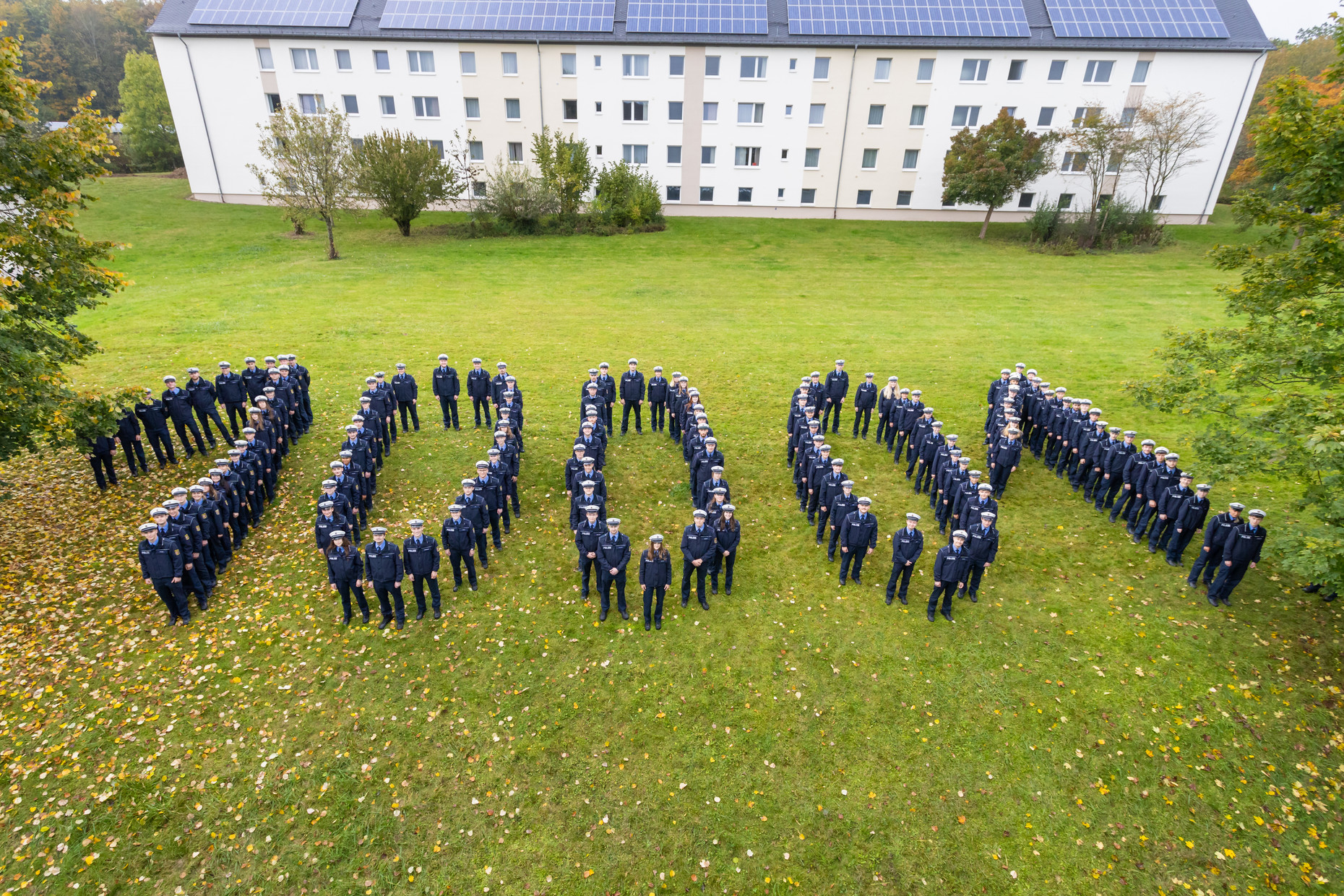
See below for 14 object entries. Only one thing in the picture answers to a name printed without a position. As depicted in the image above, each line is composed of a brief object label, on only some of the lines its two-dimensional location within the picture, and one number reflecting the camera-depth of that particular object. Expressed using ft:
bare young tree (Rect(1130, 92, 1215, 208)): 137.49
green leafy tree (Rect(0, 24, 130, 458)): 36.06
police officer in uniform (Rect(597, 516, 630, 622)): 38.78
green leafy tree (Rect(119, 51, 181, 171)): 193.36
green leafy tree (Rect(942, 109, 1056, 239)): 137.28
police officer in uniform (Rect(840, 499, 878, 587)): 41.83
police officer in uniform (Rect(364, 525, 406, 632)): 37.68
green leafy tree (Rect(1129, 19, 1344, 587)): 31.40
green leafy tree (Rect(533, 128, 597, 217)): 146.92
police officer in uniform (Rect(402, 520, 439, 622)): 38.60
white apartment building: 150.20
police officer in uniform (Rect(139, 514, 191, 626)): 37.32
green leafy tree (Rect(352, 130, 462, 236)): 132.77
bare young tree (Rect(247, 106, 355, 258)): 115.14
